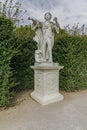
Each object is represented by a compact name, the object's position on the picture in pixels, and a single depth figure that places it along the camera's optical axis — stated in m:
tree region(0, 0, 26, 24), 4.32
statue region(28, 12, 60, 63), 4.54
